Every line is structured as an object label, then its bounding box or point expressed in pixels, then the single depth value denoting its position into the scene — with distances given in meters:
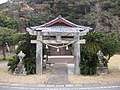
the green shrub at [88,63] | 14.66
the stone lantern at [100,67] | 14.76
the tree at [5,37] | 21.72
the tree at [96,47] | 15.11
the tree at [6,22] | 31.05
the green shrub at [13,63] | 15.48
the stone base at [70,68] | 15.90
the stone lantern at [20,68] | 14.57
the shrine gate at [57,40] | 14.88
